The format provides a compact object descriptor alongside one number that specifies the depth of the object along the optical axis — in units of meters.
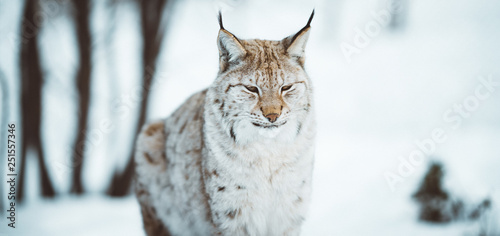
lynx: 6.54
